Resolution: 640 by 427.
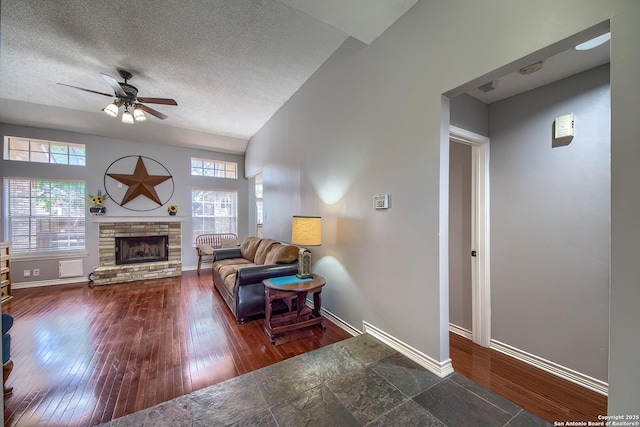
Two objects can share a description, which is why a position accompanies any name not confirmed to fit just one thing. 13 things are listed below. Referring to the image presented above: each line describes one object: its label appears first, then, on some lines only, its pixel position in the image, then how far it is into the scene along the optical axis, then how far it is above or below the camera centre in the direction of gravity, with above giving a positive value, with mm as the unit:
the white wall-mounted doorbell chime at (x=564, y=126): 2002 +729
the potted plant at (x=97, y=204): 4906 +216
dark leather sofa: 2939 -867
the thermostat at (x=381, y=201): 2166 +107
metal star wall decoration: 5230 +722
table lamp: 2855 -275
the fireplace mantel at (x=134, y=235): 4828 -741
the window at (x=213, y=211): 6035 +70
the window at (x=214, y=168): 6043 +1202
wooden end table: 2584 -1039
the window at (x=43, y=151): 4434 +1237
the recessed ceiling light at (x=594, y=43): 1563 +1146
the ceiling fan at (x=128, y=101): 3158 +1570
